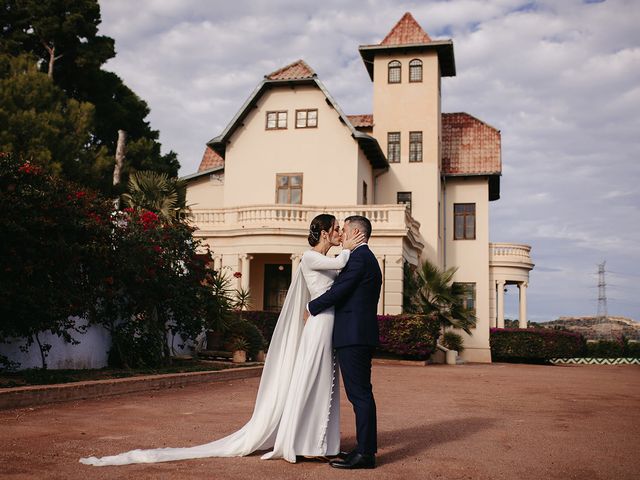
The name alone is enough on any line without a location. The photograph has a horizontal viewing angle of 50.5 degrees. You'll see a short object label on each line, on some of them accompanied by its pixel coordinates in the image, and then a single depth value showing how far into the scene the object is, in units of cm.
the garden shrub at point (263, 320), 2164
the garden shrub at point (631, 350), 3678
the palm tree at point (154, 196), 1697
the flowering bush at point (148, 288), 1273
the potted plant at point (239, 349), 1720
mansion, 2441
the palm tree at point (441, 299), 2352
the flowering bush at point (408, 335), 2205
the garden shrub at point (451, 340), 2888
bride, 563
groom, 545
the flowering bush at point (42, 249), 977
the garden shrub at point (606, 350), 3691
